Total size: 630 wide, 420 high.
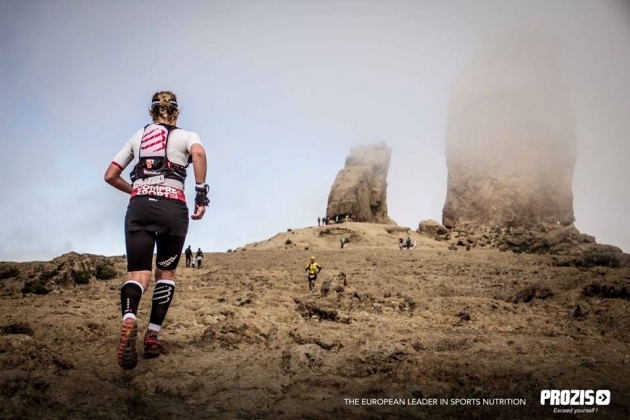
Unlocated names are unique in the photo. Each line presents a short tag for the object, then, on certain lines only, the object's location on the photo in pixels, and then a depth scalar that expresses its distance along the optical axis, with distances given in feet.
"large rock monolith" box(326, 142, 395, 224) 276.41
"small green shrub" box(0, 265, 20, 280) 40.73
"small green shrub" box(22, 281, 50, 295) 35.40
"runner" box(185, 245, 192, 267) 87.63
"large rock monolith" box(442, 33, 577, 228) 211.61
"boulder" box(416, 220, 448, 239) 213.25
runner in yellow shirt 46.57
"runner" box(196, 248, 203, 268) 79.90
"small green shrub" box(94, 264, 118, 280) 48.86
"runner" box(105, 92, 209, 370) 13.32
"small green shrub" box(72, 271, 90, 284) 43.20
